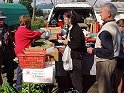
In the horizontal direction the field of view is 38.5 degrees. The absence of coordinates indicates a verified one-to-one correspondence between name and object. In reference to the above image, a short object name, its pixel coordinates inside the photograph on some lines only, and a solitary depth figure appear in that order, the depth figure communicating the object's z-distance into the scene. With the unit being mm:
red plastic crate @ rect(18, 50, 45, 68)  2961
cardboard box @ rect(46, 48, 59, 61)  3255
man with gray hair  2609
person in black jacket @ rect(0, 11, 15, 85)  3763
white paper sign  2924
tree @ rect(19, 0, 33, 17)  28307
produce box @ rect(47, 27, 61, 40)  3895
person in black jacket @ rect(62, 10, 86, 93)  3097
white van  5072
